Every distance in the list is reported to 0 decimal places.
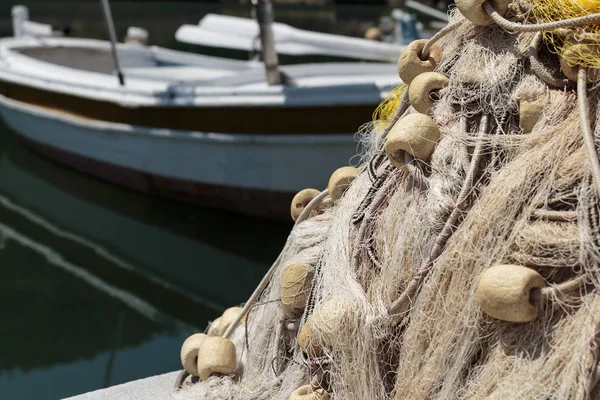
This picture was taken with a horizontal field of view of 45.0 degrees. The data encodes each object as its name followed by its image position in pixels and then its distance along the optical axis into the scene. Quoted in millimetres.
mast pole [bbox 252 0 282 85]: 5328
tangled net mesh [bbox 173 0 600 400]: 1504
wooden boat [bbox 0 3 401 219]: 5294
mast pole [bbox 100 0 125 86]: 6102
